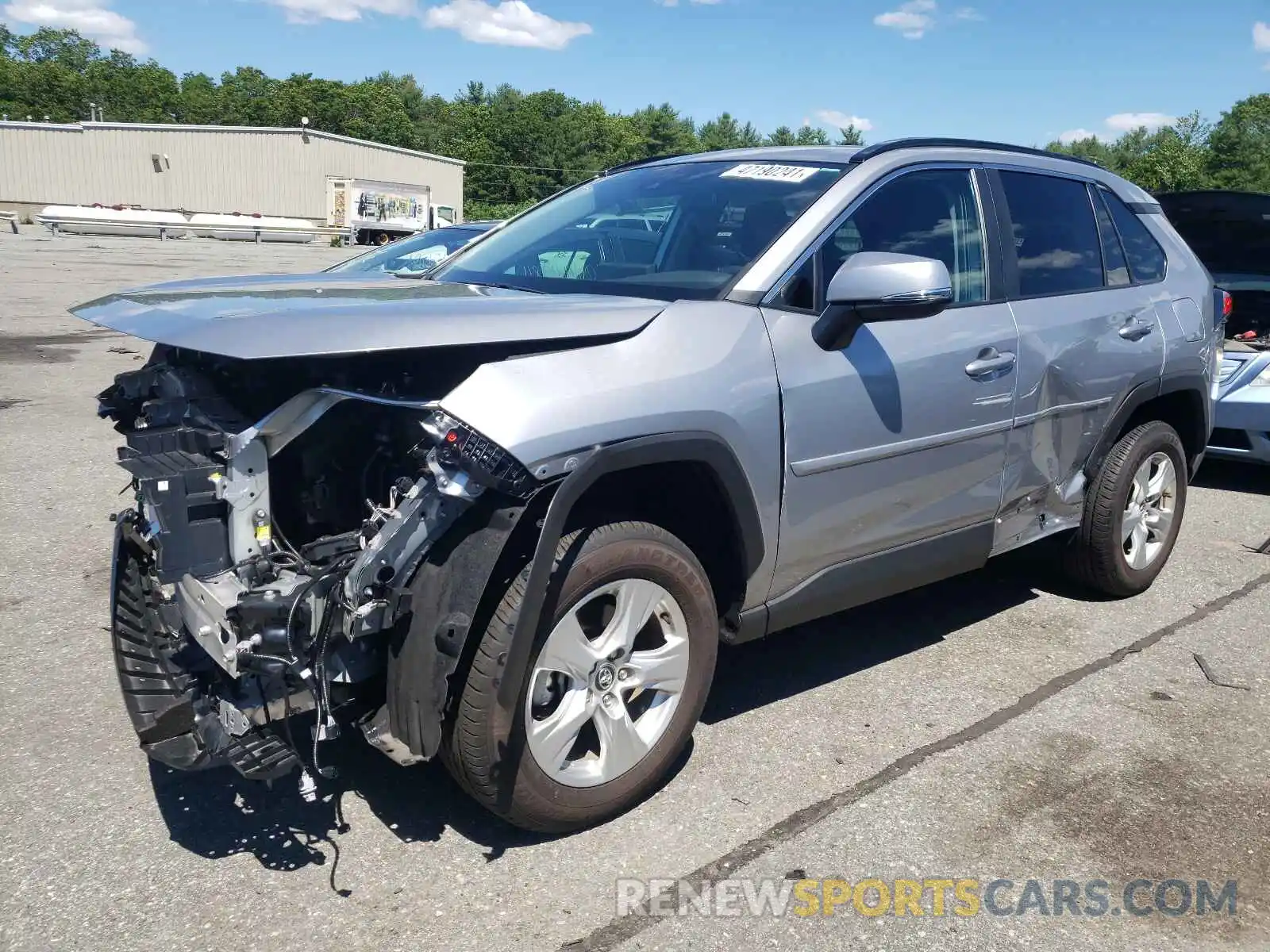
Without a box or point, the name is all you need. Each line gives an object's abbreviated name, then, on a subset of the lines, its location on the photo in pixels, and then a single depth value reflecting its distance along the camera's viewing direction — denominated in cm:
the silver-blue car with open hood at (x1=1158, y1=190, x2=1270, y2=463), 676
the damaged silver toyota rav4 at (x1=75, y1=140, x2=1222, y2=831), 245
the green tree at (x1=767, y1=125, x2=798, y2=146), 9769
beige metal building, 5556
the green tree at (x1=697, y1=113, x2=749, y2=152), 11721
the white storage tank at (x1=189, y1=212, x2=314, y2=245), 4872
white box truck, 5222
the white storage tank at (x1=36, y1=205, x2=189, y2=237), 4547
